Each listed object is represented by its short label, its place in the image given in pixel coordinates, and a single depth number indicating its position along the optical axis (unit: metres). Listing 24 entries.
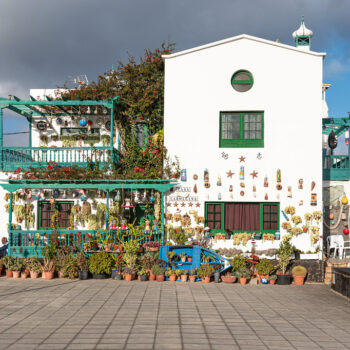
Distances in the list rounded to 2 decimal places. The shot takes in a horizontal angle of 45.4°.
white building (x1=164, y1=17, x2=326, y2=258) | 14.57
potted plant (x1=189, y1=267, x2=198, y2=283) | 13.39
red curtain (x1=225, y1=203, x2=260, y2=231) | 14.73
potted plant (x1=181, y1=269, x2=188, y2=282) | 13.38
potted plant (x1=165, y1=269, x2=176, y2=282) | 13.38
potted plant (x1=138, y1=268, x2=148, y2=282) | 13.22
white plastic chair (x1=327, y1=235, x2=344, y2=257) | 15.09
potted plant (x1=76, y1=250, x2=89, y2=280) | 13.37
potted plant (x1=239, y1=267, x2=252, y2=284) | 13.30
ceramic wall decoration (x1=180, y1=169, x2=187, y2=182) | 14.68
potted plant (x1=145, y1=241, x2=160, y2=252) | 13.70
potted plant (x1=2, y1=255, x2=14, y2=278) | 13.77
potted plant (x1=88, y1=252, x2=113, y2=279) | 13.38
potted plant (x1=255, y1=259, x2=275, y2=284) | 13.34
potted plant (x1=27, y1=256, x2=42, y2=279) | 13.68
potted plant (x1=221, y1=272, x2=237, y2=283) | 13.34
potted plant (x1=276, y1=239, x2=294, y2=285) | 13.48
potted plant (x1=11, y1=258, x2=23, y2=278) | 13.71
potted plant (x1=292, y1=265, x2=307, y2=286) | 13.49
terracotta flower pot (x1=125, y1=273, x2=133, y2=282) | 13.22
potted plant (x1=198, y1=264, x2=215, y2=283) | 13.27
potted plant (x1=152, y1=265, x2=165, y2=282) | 13.28
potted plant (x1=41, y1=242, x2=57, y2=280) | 13.45
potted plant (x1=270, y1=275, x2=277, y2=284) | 13.41
